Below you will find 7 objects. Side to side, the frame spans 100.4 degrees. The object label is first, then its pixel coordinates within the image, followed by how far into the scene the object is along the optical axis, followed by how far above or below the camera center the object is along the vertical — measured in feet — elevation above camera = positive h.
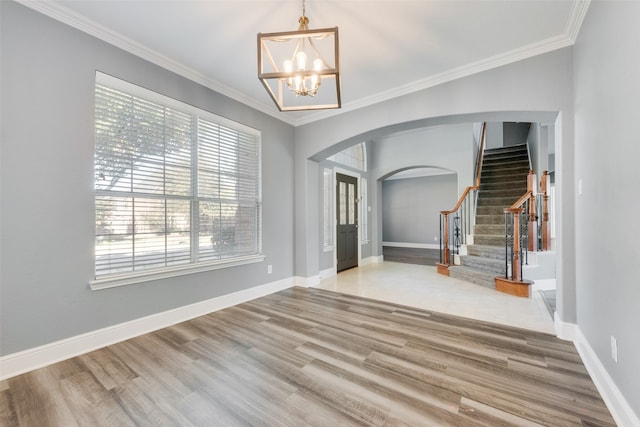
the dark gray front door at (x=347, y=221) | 18.84 -0.50
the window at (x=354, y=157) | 19.08 +4.29
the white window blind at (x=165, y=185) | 8.19 +1.08
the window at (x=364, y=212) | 21.80 +0.14
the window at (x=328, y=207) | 17.80 +0.46
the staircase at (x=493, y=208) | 15.40 +0.35
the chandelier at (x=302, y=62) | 5.59 +3.76
